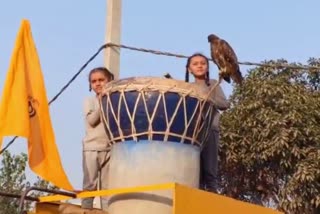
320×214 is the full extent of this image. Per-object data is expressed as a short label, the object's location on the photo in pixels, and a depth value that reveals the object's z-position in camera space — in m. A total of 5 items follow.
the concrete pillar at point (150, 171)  7.23
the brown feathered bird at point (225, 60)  8.36
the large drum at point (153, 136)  7.35
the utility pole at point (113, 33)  13.03
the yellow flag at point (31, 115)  7.97
